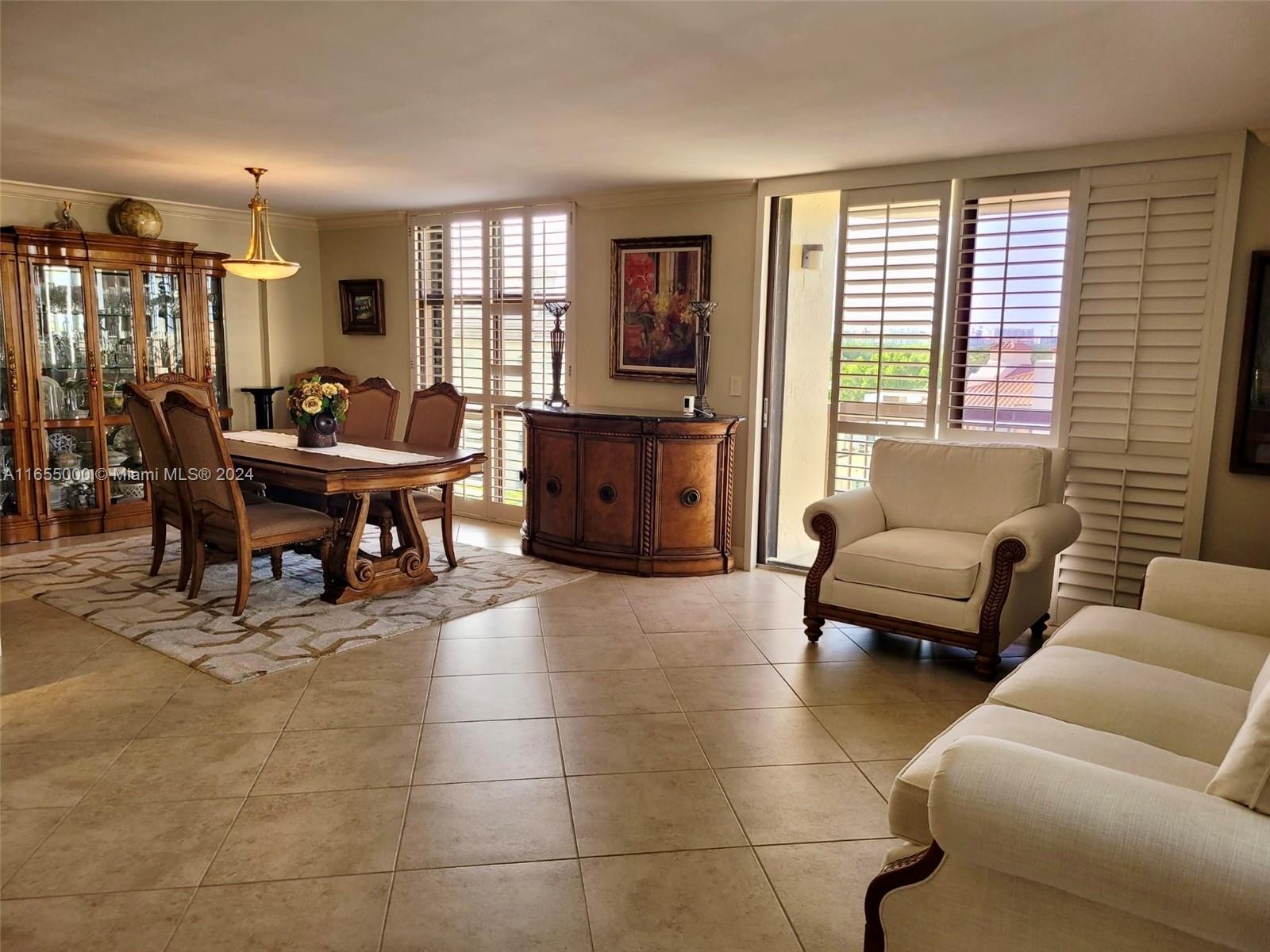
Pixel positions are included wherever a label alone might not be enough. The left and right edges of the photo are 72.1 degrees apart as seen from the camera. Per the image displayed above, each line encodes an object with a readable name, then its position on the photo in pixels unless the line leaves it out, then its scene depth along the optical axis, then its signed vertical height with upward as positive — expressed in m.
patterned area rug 3.79 -1.23
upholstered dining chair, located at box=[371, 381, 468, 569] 4.91 -0.45
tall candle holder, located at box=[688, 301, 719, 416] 5.14 +0.09
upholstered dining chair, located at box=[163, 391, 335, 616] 4.03 -0.77
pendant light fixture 4.63 +0.51
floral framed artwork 5.37 +0.39
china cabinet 5.47 -0.01
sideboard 4.97 -0.70
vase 4.87 -0.40
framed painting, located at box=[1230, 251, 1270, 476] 3.64 -0.04
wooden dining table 4.20 -0.62
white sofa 1.37 -0.81
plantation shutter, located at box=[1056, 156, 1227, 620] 3.80 +0.02
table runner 4.55 -0.50
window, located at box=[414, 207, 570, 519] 6.13 +0.32
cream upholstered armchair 3.55 -0.75
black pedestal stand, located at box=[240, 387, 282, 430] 6.75 -0.38
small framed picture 6.96 +0.44
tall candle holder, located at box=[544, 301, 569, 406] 5.59 +0.08
